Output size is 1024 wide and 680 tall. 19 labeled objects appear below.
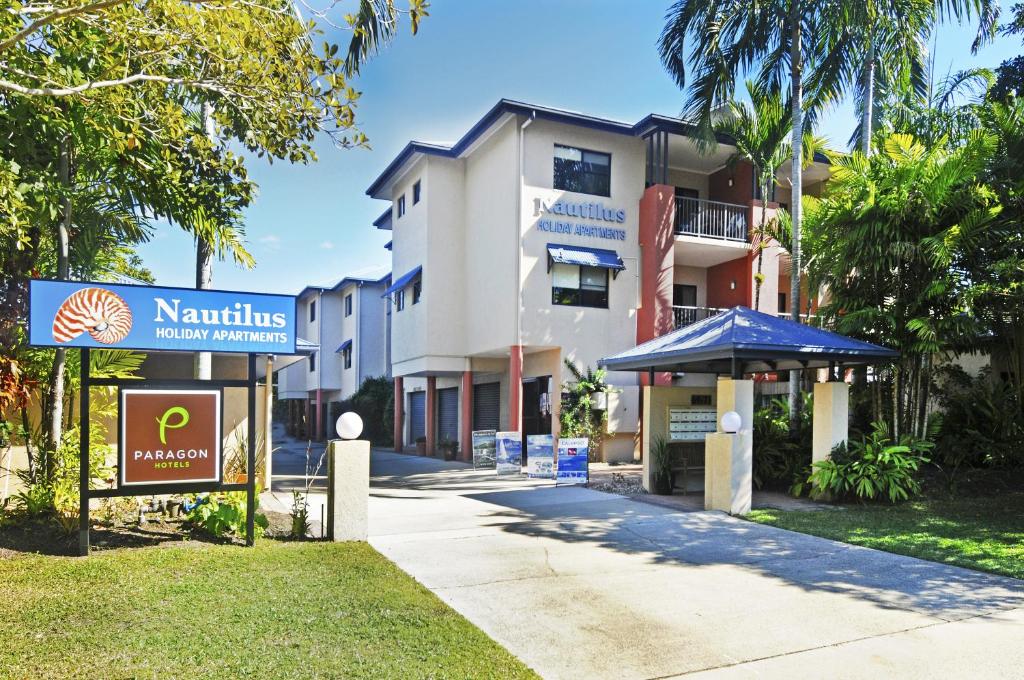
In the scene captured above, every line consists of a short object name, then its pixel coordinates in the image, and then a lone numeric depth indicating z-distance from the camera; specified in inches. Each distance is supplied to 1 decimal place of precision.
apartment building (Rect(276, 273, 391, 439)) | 1277.1
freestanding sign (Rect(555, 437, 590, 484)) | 563.8
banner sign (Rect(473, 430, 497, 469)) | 745.6
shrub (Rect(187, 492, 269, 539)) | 323.6
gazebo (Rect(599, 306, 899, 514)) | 419.8
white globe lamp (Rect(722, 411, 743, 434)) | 417.1
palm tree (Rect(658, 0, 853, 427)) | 576.7
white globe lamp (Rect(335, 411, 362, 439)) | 326.3
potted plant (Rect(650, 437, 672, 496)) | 509.0
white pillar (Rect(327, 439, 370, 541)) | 324.2
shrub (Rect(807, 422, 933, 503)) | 435.8
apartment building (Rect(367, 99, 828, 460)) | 752.3
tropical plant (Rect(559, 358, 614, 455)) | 736.3
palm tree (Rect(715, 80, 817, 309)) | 653.9
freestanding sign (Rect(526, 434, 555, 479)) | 615.2
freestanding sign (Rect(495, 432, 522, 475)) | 675.4
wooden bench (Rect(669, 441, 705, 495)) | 514.9
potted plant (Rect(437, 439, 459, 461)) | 897.5
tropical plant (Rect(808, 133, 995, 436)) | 457.7
